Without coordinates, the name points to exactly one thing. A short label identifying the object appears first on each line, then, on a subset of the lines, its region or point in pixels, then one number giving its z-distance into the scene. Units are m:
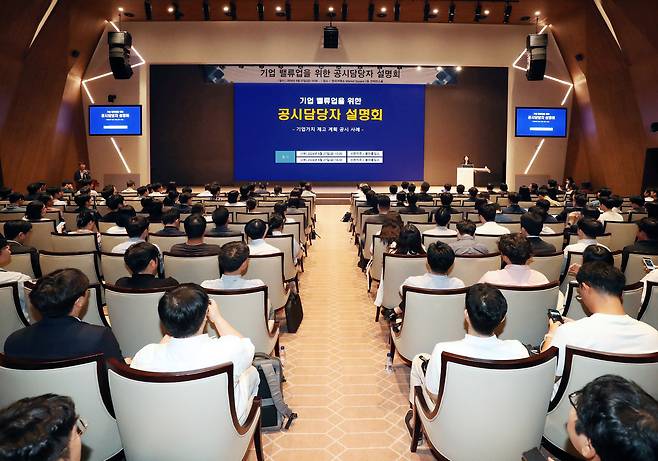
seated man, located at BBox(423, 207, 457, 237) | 5.30
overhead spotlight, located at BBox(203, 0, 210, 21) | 12.10
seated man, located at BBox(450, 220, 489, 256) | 4.31
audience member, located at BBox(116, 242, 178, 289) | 3.09
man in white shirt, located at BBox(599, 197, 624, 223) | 6.66
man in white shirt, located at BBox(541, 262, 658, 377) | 2.21
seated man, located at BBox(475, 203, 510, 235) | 5.33
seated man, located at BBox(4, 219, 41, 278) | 4.30
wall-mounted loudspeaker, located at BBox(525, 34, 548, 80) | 12.00
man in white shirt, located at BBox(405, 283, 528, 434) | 2.12
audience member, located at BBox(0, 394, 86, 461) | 1.07
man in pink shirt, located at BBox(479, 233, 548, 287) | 3.30
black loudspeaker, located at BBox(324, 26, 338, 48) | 12.81
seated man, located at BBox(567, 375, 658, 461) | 1.06
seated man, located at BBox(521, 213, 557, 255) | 4.35
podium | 14.29
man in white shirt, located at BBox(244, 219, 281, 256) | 4.34
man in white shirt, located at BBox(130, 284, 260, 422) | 2.02
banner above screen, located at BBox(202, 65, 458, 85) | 15.25
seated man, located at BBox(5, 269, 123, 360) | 2.17
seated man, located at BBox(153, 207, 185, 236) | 5.15
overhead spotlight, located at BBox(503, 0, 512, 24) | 11.80
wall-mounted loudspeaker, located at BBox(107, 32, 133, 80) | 12.01
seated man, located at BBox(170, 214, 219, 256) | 4.19
